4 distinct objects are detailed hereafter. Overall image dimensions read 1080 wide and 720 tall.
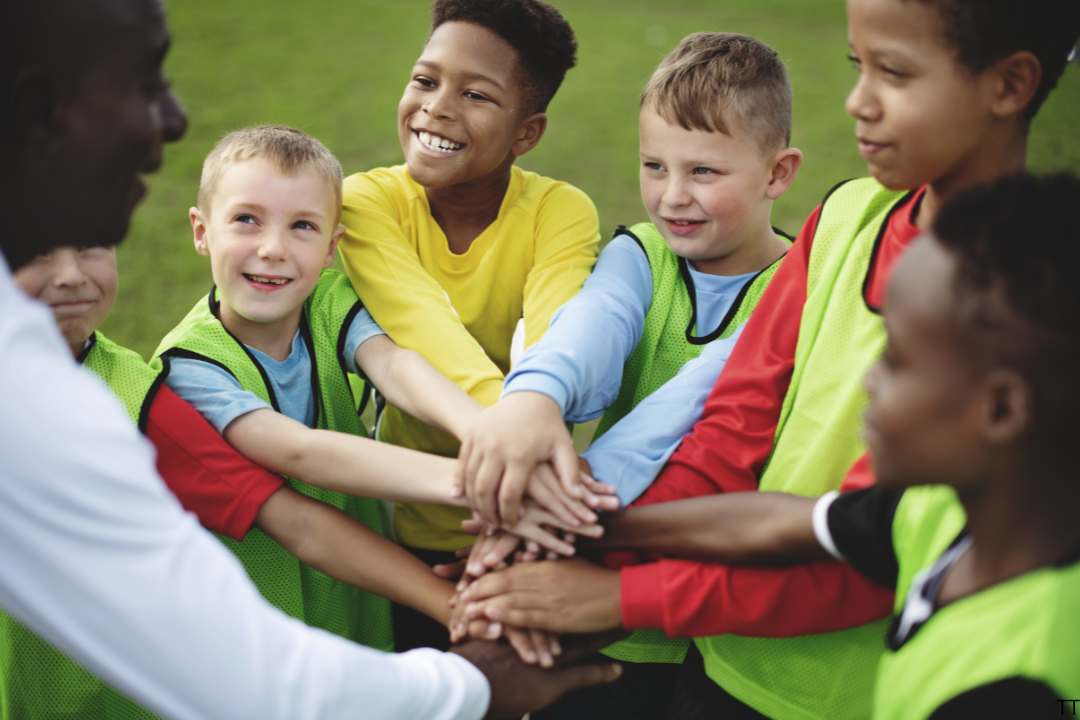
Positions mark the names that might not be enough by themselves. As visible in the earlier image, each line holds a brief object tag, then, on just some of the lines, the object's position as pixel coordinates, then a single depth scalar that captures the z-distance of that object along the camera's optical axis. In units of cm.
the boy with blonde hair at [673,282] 180
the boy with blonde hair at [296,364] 181
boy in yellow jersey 222
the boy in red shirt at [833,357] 138
